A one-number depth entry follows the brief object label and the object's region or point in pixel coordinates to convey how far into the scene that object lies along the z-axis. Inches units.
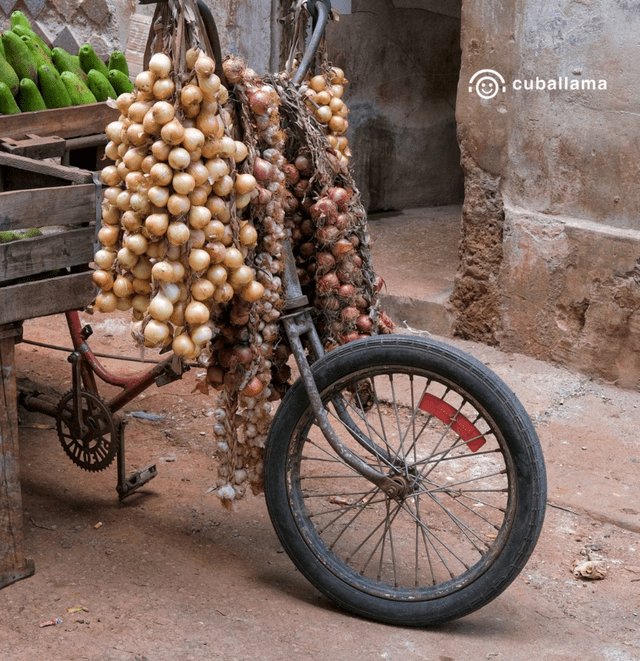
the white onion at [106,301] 91.5
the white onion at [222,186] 88.3
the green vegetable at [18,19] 157.8
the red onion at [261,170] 95.3
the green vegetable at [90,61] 149.0
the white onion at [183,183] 84.2
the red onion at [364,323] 108.4
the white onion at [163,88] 84.7
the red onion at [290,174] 102.5
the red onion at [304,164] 103.3
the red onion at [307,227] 106.0
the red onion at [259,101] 94.6
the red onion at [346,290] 104.9
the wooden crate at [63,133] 120.8
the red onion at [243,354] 99.9
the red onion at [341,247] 103.2
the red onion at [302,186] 103.7
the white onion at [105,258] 91.4
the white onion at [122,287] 90.0
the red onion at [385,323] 111.1
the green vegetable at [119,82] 147.5
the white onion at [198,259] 86.0
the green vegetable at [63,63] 144.3
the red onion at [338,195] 102.4
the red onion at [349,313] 106.3
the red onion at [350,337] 108.0
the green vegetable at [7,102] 124.0
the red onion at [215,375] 102.8
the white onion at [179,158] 83.7
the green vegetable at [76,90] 136.6
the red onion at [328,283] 104.1
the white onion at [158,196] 84.4
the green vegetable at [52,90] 134.7
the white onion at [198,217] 86.0
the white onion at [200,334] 89.6
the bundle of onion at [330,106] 106.5
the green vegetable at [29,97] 129.9
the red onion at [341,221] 102.3
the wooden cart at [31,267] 98.9
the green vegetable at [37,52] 137.8
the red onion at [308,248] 106.5
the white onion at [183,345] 88.6
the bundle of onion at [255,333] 95.4
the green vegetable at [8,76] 128.3
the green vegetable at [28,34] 143.3
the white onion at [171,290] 87.5
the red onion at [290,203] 102.3
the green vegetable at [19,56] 134.0
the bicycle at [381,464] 96.2
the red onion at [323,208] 101.3
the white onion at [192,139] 84.4
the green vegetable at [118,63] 149.7
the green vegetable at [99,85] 142.0
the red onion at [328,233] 102.3
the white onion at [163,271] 85.7
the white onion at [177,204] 84.5
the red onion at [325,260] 104.0
